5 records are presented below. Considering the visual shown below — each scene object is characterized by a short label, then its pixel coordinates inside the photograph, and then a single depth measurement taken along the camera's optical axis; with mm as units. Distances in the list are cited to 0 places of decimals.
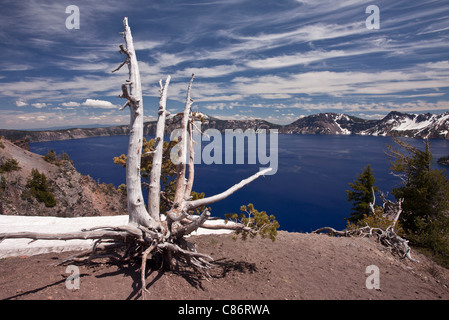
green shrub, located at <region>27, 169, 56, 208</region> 25156
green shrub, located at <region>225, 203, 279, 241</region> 5352
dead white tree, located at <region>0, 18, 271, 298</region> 5113
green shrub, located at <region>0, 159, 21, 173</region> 25911
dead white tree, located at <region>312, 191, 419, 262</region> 8541
